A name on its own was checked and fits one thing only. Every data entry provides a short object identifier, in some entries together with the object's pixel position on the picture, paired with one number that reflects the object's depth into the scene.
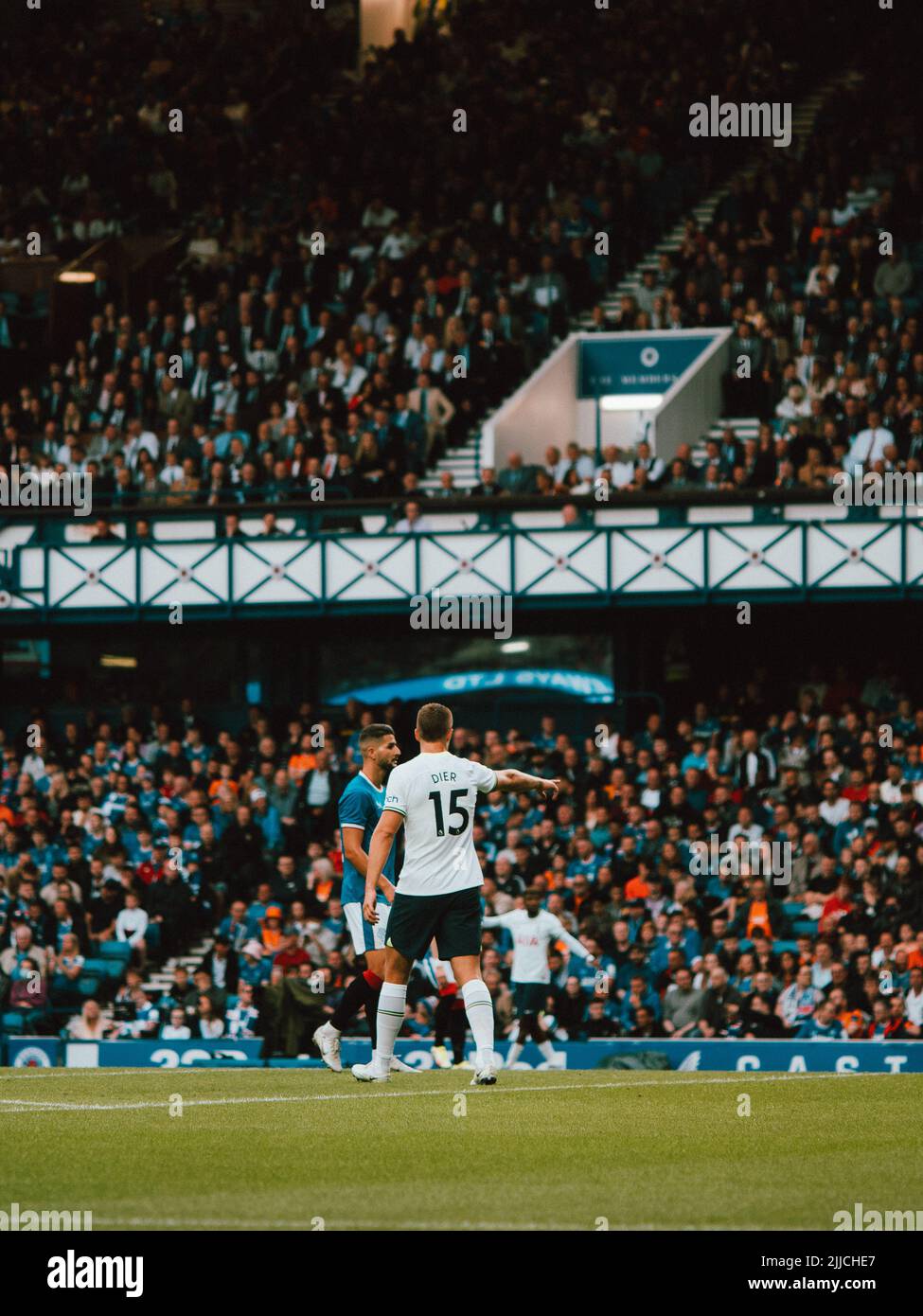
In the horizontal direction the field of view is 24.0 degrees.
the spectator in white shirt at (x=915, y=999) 21.25
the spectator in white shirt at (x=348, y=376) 31.52
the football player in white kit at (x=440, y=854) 12.73
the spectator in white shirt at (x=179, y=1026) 23.77
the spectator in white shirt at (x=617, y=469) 29.06
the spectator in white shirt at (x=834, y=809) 25.09
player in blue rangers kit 14.60
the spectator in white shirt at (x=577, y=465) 29.53
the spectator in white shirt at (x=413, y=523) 29.12
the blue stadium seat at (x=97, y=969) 25.58
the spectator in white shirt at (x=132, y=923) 26.25
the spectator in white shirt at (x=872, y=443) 27.41
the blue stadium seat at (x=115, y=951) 26.05
